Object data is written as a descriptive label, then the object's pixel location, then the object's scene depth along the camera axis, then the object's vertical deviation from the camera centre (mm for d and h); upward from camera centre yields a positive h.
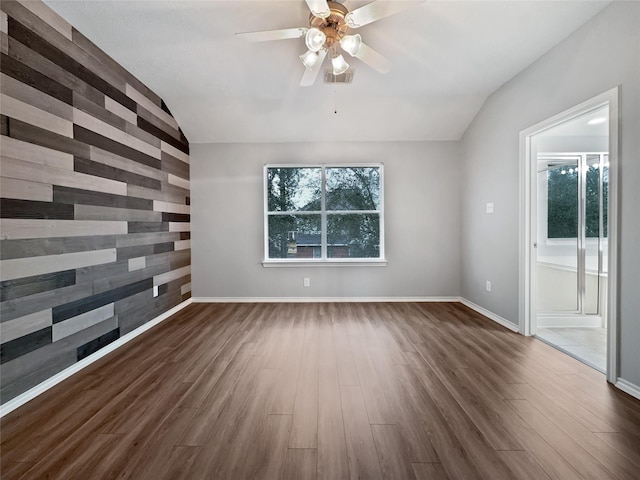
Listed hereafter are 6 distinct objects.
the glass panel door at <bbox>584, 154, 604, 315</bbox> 3246 -46
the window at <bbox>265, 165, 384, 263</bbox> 4383 +308
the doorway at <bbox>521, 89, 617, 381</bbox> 2916 -27
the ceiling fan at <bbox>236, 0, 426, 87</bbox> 1724 +1376
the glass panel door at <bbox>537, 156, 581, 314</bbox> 3330 +3
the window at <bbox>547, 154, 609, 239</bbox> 3252 +446
